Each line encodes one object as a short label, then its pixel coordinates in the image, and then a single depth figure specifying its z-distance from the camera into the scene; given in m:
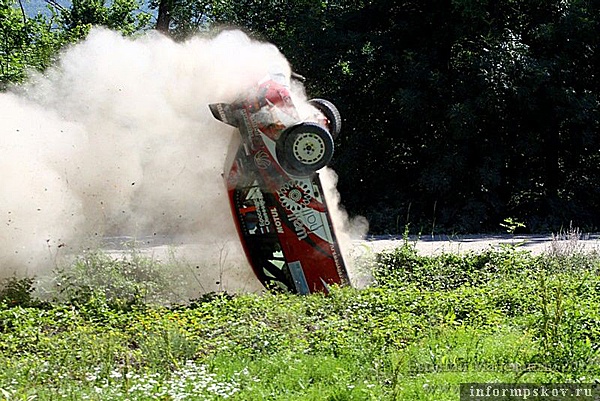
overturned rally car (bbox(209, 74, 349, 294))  20.80
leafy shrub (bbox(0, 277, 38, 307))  19.98
